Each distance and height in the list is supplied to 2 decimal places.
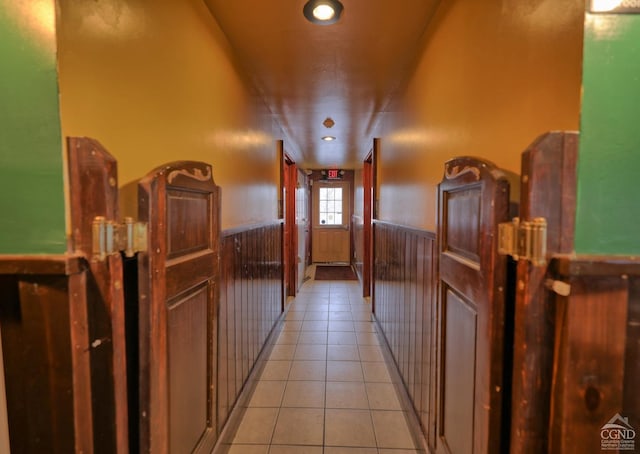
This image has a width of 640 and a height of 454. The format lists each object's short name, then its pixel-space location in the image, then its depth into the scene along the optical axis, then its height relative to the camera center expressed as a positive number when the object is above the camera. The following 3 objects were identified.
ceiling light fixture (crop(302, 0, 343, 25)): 1.44 +0.92
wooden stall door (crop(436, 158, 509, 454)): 0.82 -0.28
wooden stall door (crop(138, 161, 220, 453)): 0.91 -0.31
